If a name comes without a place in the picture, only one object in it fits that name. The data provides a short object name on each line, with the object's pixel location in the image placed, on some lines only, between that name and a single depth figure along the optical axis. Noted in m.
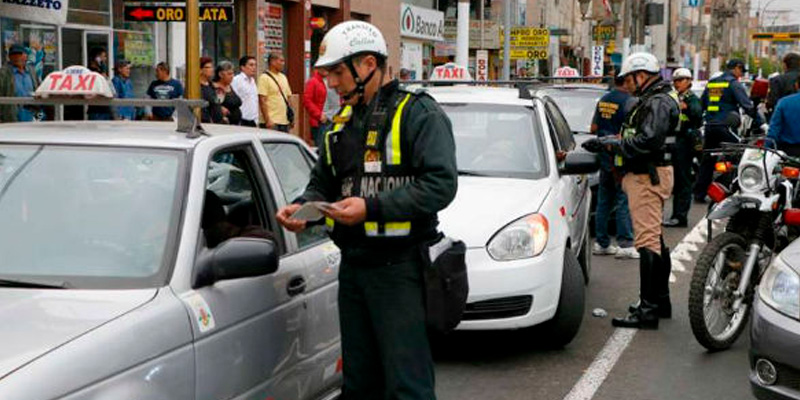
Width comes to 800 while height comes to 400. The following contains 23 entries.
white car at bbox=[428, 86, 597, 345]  6.73
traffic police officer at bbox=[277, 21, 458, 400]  4.18
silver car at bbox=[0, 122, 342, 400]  3.33
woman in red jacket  17.63
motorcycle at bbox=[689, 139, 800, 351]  7.11
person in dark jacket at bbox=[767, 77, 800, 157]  8.97
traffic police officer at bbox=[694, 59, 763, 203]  15.27
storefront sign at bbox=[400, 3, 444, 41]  32.72
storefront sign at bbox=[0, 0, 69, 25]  14.92
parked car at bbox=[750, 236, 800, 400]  5.16
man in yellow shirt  17.64
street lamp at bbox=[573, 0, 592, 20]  32.00
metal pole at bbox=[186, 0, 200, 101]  9.58
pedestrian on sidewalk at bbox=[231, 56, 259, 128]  17.19
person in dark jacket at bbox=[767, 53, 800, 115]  14.04
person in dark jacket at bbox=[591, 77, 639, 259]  11.22
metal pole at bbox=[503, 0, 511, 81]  24.28
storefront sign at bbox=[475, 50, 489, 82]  26.03
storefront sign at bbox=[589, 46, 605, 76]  34.97
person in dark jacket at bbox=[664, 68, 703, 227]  13.59
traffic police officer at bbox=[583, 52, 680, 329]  7.72
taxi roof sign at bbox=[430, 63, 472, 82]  14.81
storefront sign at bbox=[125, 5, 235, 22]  13.48
